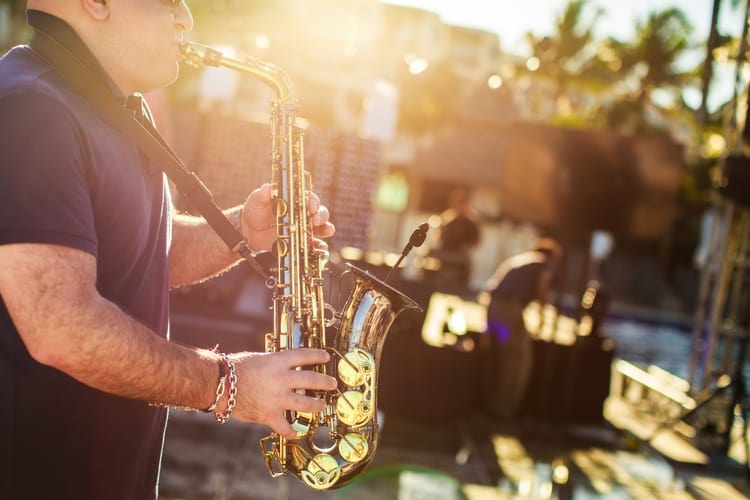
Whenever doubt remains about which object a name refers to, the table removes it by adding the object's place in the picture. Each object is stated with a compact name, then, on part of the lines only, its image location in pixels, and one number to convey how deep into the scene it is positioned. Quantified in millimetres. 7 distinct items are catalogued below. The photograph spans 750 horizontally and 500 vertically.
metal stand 6896
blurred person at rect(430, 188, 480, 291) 12719
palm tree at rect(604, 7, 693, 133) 33375
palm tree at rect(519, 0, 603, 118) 33062
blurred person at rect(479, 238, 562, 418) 7523
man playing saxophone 1371
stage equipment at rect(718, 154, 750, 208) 6773
